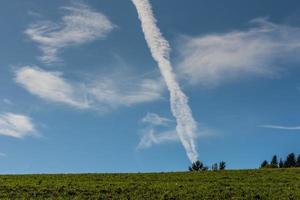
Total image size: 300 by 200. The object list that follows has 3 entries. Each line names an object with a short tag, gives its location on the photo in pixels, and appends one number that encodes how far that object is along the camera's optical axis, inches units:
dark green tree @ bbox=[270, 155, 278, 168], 7011.8
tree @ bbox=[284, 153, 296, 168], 6259.8
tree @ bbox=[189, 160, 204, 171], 5201.8
